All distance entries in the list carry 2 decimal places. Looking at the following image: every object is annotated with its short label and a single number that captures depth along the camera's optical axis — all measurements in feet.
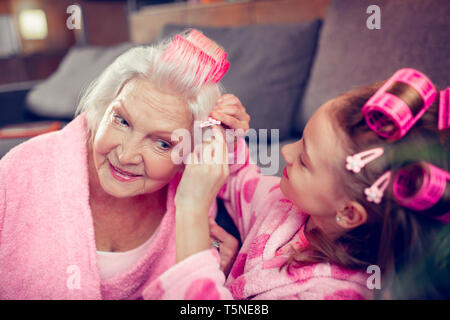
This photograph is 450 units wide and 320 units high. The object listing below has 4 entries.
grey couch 3.10
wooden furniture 5.49
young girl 1.79
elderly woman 2.31
